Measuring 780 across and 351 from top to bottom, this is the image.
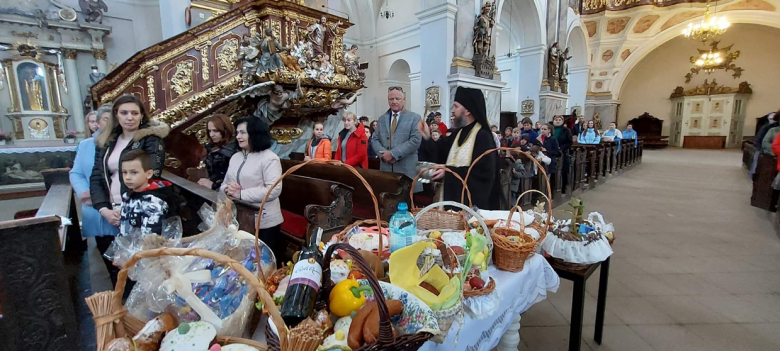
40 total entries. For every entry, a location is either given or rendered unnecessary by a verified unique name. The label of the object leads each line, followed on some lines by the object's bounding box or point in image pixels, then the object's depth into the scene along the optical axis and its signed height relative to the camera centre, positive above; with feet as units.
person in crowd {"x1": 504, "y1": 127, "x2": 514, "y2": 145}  24.57 -0.55
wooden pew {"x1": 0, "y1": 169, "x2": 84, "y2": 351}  4.91 -2.35
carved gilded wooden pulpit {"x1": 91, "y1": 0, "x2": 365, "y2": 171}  16.34 +3.11
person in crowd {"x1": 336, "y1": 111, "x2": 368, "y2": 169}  13.48 -0.58
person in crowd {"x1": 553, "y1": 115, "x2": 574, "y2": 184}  21.22 -0.67
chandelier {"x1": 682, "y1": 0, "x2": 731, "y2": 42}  47.14 +14.06
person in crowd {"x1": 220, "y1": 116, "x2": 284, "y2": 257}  7.39 -0.82
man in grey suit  12.36 -0.28
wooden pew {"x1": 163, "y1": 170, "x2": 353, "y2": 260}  7.81 -1.90
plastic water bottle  4.61 -1.41
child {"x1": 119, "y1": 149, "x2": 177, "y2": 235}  5.83 -1.18
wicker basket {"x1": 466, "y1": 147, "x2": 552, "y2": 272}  4.86 -1.85
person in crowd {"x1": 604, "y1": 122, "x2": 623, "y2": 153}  34.22 -0.87
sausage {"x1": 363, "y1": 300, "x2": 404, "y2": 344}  2.87 -1.76
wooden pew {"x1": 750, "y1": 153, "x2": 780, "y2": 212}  16.88 -3.28
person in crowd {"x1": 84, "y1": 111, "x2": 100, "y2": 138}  11.67 +0.55
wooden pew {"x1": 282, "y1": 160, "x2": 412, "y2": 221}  9.68 -1.74
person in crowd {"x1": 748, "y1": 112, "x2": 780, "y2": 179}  20.19 -0.61
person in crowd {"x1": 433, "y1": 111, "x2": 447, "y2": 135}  19.40 +0.19
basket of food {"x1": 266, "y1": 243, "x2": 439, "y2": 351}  2.67 -1.76
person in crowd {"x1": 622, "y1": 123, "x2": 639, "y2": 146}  41.63 -0.97
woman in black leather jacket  7.14 -0.24
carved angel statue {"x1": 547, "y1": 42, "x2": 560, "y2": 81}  38.24 +7.69
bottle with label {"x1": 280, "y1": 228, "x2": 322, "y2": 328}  2.95 -1.50
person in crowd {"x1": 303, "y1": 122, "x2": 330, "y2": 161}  13.04 -0.58
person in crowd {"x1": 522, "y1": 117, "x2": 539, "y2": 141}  23.71 -0.12
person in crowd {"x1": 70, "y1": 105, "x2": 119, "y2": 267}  8.09 -1.25
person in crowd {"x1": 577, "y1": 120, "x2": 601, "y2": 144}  31.89 -0.94
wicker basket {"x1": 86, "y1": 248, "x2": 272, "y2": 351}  2.78 -1.51
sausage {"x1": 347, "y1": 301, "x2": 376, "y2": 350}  2.91 -1.79
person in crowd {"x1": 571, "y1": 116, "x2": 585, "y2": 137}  34.14 -0.05
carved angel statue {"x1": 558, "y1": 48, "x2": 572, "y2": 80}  40.47 +7.76
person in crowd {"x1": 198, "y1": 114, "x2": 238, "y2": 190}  9.62 -0.42
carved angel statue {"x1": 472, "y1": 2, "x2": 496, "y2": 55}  27.89 +8.48
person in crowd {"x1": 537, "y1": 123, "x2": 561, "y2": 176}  19.55 -1.24
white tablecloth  4.08 -2.62
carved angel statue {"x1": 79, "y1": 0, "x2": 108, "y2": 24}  27.85 +10.79
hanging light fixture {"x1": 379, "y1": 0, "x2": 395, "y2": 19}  45.03 +16.58
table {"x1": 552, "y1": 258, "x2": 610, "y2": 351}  6.25 -3.33
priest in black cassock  8.78 -0.47
